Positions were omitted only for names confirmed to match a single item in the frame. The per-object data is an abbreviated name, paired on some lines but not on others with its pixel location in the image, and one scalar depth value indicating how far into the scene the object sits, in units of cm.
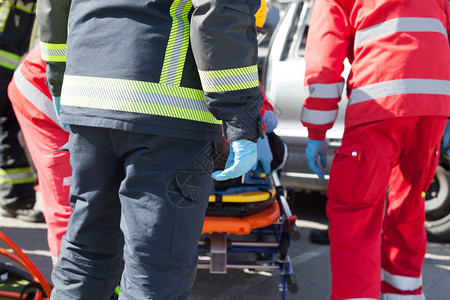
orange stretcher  261
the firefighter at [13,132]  366
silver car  376
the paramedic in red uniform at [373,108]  226
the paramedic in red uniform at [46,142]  243
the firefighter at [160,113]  152
